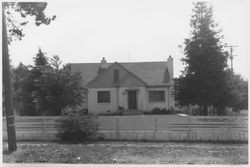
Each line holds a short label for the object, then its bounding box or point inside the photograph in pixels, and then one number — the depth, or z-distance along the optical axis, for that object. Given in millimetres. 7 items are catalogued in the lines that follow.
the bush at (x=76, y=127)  14297
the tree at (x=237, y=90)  22711
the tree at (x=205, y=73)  22656
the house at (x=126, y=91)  30391
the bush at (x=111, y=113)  29723
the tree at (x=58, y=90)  19375
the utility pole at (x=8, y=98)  12094
